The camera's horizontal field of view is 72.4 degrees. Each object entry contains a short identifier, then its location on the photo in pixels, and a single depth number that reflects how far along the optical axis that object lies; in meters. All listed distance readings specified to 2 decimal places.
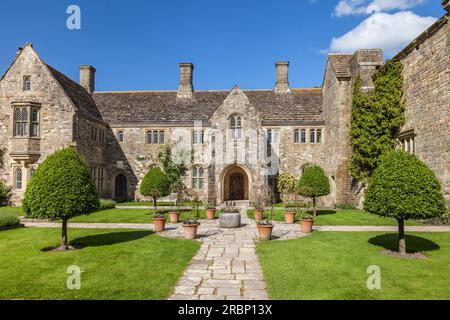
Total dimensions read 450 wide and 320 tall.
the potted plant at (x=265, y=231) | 11.72
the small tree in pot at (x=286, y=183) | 25.36
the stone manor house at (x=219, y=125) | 16.83
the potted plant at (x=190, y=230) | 12.03
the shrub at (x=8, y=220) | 13.95
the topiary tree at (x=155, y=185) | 18.89
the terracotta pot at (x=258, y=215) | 16.59
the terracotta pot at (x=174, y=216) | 16.39
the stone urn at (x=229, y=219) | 14.68
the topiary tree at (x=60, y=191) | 9.94
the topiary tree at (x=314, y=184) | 17.30
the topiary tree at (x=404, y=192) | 9.14
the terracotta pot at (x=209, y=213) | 17.86
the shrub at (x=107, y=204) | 22.03
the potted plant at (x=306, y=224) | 13.18
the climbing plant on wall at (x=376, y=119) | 19.28
